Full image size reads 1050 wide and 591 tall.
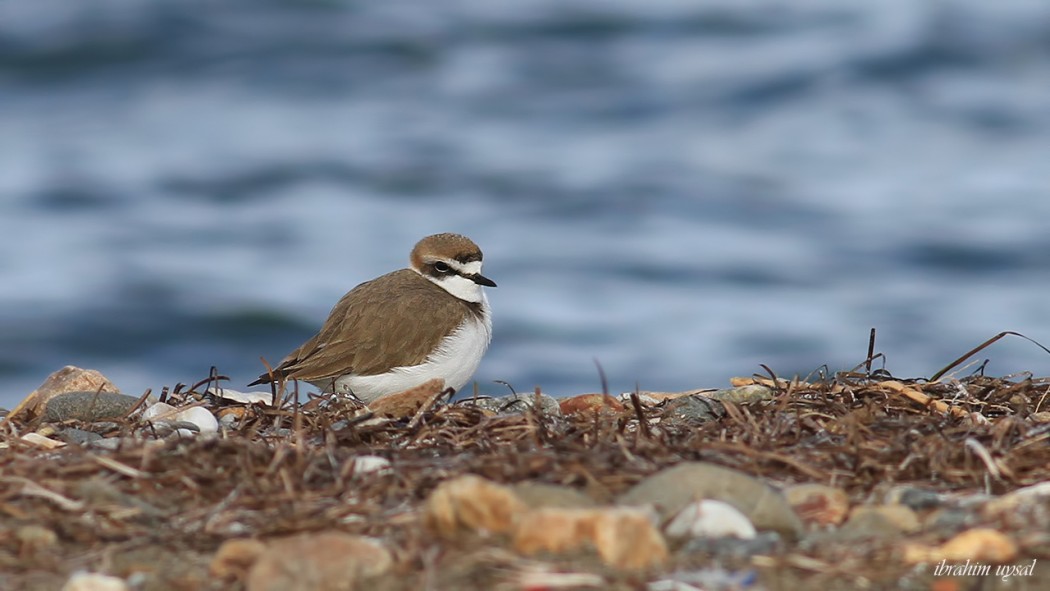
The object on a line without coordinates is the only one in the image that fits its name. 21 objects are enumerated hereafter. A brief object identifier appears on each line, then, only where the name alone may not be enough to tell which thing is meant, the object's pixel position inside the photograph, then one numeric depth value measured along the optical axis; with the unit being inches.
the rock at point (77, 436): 283.6
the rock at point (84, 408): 312.5
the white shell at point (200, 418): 298.8
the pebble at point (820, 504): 199.6
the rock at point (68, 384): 344.8
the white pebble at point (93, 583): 173.0
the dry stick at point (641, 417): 252.7
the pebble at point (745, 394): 330.0
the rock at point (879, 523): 188.9
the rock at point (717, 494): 191.5
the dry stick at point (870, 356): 316.2
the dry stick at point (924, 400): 288.4
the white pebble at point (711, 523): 185.6
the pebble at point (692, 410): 300.4
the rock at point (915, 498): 204.2
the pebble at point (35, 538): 194.5
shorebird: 408.5
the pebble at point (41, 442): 261.6
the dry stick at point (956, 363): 295.9
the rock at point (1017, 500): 195.8
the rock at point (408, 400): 295.0
